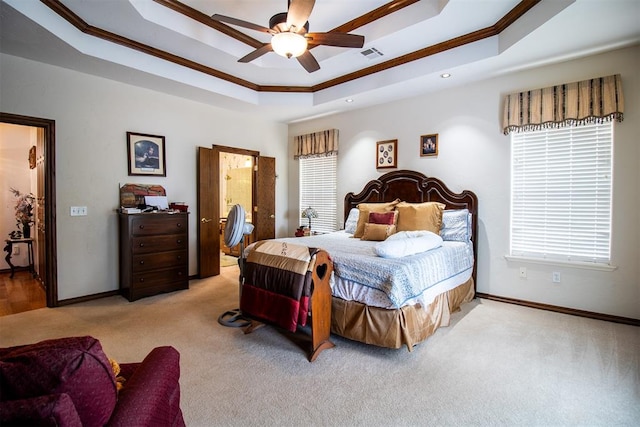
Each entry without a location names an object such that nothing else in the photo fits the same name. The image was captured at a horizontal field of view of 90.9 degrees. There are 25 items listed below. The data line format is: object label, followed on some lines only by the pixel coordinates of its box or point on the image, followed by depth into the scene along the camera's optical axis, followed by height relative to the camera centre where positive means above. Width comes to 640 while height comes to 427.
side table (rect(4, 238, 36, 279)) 4.98 -0.65
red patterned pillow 4.02 -0.16
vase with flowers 5.11 -0.11
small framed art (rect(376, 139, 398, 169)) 4.78 +0.80
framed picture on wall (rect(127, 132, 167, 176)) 4.23 +0.72
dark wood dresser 3.87 -0.62
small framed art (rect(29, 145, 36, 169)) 4.90 +0.78
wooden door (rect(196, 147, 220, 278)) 4.93 -0.12
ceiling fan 2.53 +1.46
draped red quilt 2.48 -0.65
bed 2.48 -0.74
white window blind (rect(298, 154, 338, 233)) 5.63 +0.30
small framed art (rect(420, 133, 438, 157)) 4.37 +0.85
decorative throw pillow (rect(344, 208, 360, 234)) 4.71 -0.24
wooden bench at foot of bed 2.50 -0.81
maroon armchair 0.69 -0.45
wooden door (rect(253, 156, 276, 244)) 5.76 +0.13
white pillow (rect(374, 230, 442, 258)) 2.79 -0.37
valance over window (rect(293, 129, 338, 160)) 5.48 +1.12
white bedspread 2.48 -0.60
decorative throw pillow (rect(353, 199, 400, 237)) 4.32 -0.07
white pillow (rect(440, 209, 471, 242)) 3.81 -0.25
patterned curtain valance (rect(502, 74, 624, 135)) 3.11 +1.06
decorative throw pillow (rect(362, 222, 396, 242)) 3.90 -0.33
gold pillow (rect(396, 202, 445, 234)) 3.88 -0.15
